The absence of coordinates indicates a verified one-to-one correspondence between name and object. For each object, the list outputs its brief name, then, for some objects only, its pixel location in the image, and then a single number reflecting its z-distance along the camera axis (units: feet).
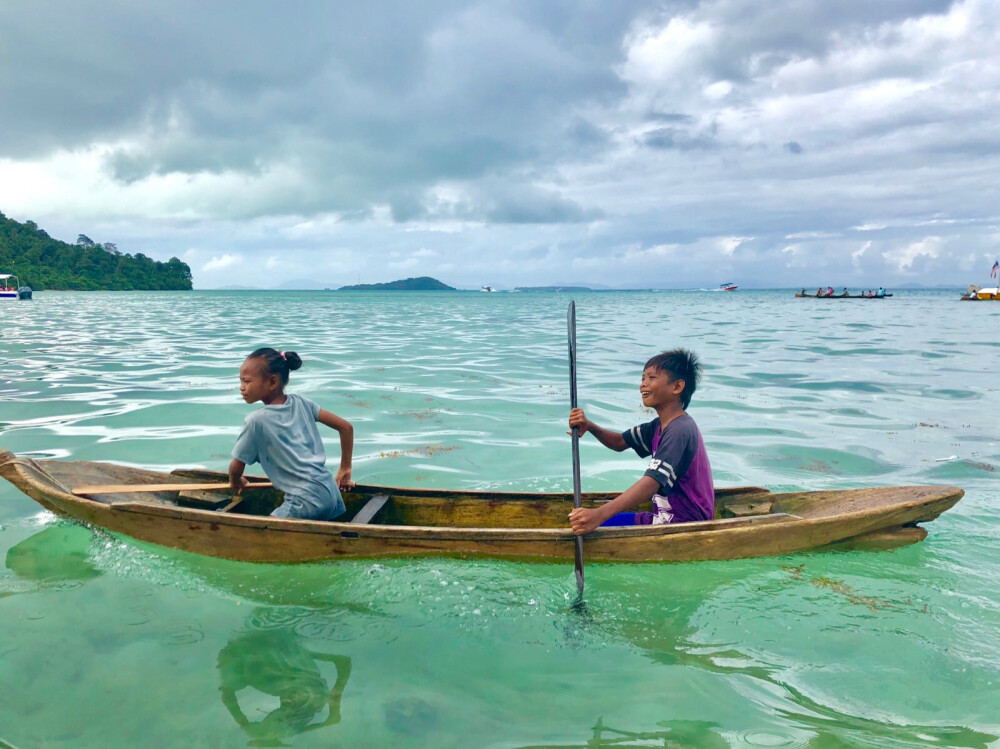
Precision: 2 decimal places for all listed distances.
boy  14.64
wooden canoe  15.65
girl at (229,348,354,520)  15.69
